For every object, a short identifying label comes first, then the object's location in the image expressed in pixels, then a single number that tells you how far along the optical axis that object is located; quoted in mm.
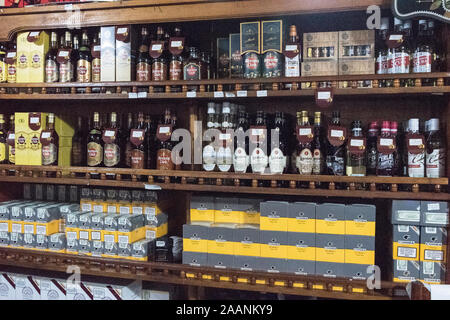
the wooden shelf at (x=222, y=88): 1973
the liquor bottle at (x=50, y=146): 2492
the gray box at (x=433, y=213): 1940
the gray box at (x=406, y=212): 1965
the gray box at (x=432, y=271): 1947
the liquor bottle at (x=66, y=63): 2475
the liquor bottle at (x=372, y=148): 2137
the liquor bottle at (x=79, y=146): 2666
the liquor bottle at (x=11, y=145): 2562
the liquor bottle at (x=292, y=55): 2133
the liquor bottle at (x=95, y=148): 2504
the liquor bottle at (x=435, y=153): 1992
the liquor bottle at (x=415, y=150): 1967
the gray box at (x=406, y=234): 1972
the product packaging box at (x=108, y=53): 2406
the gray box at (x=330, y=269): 2074
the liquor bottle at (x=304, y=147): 2104
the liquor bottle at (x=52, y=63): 2506
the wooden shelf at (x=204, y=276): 2033
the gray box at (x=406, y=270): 1976
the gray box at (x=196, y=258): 2250
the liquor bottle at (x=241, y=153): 2238
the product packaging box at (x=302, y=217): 2094
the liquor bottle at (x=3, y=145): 2609
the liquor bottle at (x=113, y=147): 2422
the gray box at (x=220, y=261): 2219
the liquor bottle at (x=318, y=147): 2158
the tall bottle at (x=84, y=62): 2475
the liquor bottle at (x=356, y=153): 2020
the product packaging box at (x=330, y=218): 2055
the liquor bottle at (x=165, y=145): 2318
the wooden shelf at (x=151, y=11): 2092
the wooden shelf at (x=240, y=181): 1981
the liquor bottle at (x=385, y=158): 2028
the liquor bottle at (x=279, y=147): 2207
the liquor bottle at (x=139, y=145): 2342
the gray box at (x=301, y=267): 2107
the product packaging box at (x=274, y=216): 2125
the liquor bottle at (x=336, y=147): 2068
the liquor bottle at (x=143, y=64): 2373
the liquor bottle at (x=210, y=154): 2271
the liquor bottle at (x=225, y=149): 2250
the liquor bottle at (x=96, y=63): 2457
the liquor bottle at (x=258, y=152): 2199
